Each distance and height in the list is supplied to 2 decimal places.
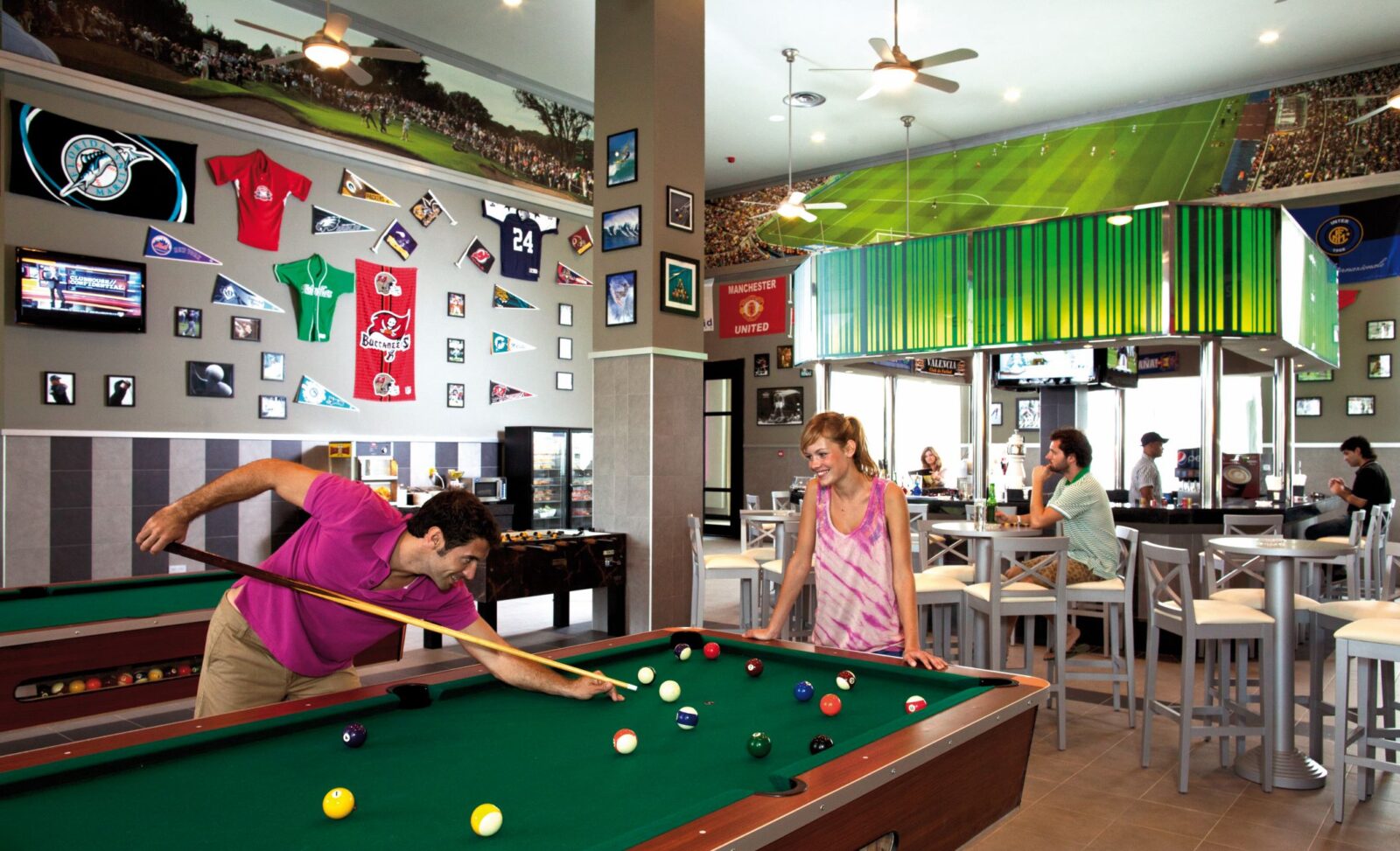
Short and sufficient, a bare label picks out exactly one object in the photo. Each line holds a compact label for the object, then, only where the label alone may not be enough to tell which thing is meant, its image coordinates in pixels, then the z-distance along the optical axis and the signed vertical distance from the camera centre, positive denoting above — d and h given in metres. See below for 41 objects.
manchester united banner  14.04 +1.95
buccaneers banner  9.14 +1.03
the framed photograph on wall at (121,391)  7.42 +0.34
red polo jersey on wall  8.16 +2.20
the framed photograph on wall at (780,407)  14.07 +0.41
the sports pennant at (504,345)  10.41 +1.02
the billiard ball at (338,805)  1.53 -0.62
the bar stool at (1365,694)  3.36 -1.03
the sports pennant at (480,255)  10.17 +1.98
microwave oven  9.89 -0.61
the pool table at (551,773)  1.48 -0.65
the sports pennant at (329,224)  8.80 +2.04
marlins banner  6.98 +2.13
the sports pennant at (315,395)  8.62 +0.36
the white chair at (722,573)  5.88 -0.90
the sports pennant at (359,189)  9.06 +2.44
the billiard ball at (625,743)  1.89 -0.64
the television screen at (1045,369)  9.12 +0.67
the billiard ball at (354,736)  1.90 -0.63
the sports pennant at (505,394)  10.43 +0.45
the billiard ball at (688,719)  2.06 -0.64
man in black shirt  7.61 -0.48
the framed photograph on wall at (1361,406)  9.90 +0.31
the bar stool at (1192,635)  3.84 -0.87
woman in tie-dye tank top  3.08 -0.41
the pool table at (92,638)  3.11 -0.74
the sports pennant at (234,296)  8.07 +1.22
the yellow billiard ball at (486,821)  1.46 -0.62
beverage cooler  10.23 -0.50
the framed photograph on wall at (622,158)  6.70 +2.03
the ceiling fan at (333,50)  6.46 +2.74
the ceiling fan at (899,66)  6.94 +2.82
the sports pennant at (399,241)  9.40 +1.99
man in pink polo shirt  2.48 -0.43
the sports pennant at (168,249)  7.66 +1.55
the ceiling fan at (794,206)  10.62 +2.66
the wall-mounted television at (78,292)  6.91 +1.10
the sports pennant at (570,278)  11.16 +1.91
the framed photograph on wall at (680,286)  6.64 +1.09
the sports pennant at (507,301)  10.44 +1.52
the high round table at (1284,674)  3.90 -1.02
